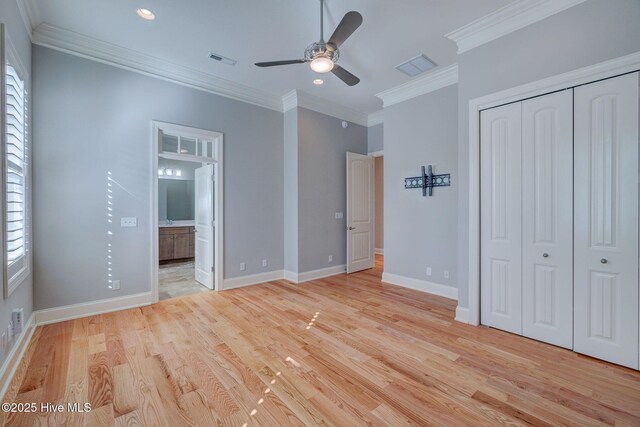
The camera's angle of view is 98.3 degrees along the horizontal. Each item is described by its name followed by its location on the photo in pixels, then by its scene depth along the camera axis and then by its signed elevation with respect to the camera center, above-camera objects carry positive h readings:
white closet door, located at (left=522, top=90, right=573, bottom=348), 2.52 -0.06
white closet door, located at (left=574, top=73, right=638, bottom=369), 2.21 -0.07
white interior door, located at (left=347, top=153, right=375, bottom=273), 5.52 -0.03
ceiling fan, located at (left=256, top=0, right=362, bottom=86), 2.31 +1.52
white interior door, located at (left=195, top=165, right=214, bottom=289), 4.45 -0.22
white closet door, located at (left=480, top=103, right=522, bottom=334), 2.82 -0.07
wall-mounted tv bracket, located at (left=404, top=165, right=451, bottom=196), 4.04 +0.47
